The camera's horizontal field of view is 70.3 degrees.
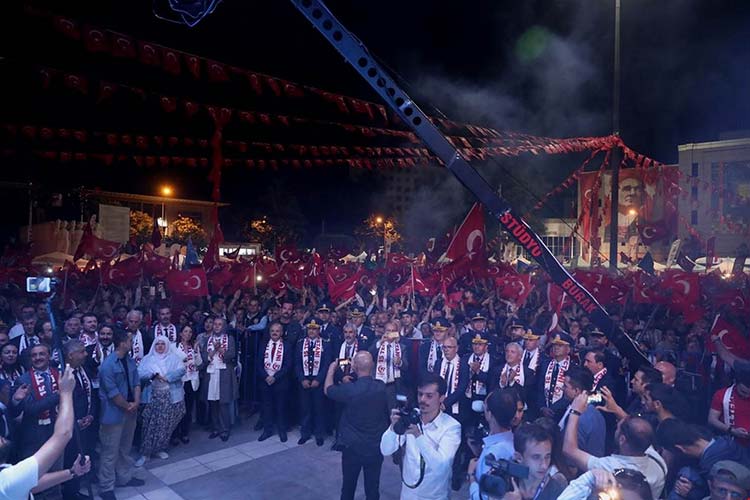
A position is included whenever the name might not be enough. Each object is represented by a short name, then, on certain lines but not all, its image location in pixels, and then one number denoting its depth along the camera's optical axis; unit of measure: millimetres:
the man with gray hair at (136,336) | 7277
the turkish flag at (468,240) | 8539
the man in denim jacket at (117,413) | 5918
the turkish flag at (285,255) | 13961
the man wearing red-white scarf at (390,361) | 7668
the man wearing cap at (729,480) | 2990
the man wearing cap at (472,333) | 8089
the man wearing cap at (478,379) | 6723
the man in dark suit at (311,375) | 7805
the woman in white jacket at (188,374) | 7527
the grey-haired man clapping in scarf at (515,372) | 6352
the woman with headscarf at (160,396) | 6875
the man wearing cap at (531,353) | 6750
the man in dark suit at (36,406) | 4852
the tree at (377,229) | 45031
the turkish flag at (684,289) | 9820
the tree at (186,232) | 42222
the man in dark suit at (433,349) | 7465
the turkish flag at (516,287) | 11742
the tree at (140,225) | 40875
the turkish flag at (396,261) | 15755
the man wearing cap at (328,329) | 8331
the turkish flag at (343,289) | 11555
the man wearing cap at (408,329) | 9015
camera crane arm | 5336
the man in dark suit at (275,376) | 7914
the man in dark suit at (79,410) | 5250
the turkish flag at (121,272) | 12250
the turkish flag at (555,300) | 9774
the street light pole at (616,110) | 13906
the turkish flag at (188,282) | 10773
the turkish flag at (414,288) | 11453
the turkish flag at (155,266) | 12977
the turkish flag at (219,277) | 12750
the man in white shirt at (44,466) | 2949
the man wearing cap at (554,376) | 6312
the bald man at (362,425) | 4922
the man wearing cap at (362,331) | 8195
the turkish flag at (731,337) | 6891
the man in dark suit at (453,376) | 6629
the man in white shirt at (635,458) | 3445
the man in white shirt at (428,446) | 4004
